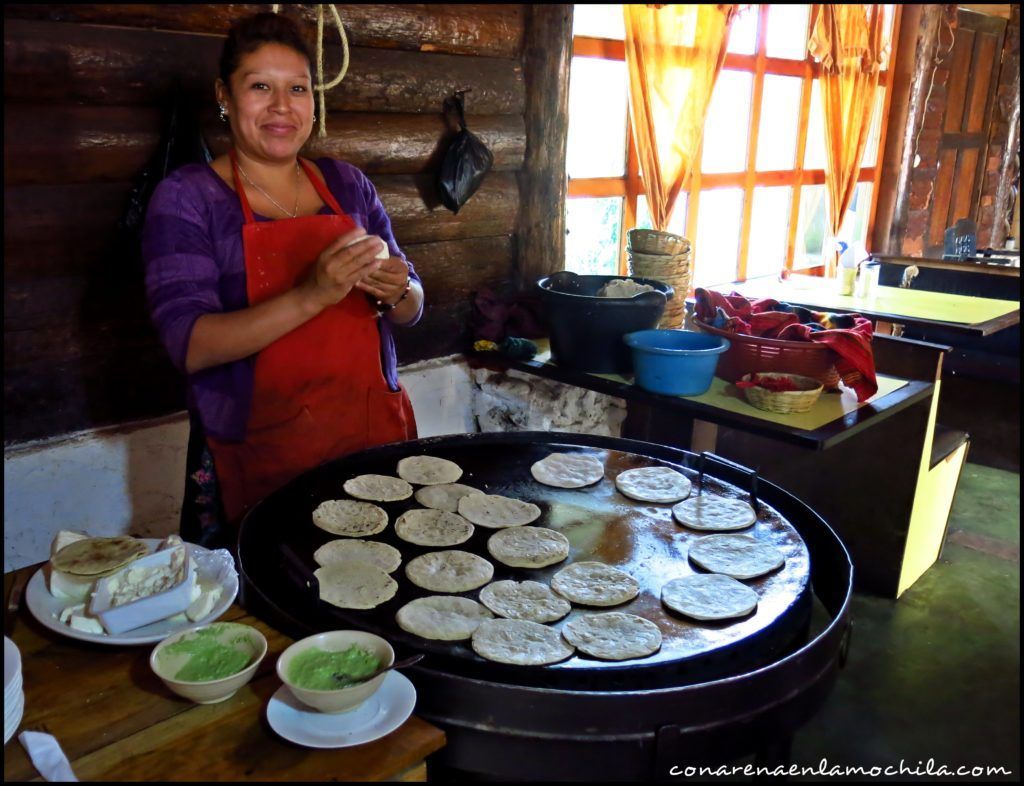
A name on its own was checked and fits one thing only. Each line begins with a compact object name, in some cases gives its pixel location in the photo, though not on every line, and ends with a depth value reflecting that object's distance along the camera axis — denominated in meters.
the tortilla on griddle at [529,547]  1.93
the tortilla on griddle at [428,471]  2.32
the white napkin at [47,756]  1.15
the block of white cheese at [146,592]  1.45
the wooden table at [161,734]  1.18
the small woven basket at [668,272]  3.80
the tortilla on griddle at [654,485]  2.24
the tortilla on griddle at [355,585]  1.74
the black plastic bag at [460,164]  3.36
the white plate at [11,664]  1.20
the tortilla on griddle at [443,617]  1.65
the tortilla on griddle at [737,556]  1.87
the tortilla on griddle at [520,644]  1.56
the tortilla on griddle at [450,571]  1.84
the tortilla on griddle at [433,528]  2.04
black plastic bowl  3.20
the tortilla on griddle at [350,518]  2.03
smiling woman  2.04
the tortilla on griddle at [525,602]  1.72
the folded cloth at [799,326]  3.04
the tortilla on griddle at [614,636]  1.58
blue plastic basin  3.03
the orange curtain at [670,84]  4.91
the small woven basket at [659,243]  3.79
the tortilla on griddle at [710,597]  1.70
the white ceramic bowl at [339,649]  1.24
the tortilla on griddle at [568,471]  2.33
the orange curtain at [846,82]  6.44
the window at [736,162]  5.02
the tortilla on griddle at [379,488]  2.20
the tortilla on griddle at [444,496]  2.20
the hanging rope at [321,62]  2.57
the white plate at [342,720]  1.22
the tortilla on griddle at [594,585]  1.77
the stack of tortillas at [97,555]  1.53
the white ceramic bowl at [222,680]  1.29
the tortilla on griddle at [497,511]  2.10
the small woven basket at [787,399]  2.88
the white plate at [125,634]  1.43
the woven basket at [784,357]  3.08
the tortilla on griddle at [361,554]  1.90
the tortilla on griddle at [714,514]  2.09
